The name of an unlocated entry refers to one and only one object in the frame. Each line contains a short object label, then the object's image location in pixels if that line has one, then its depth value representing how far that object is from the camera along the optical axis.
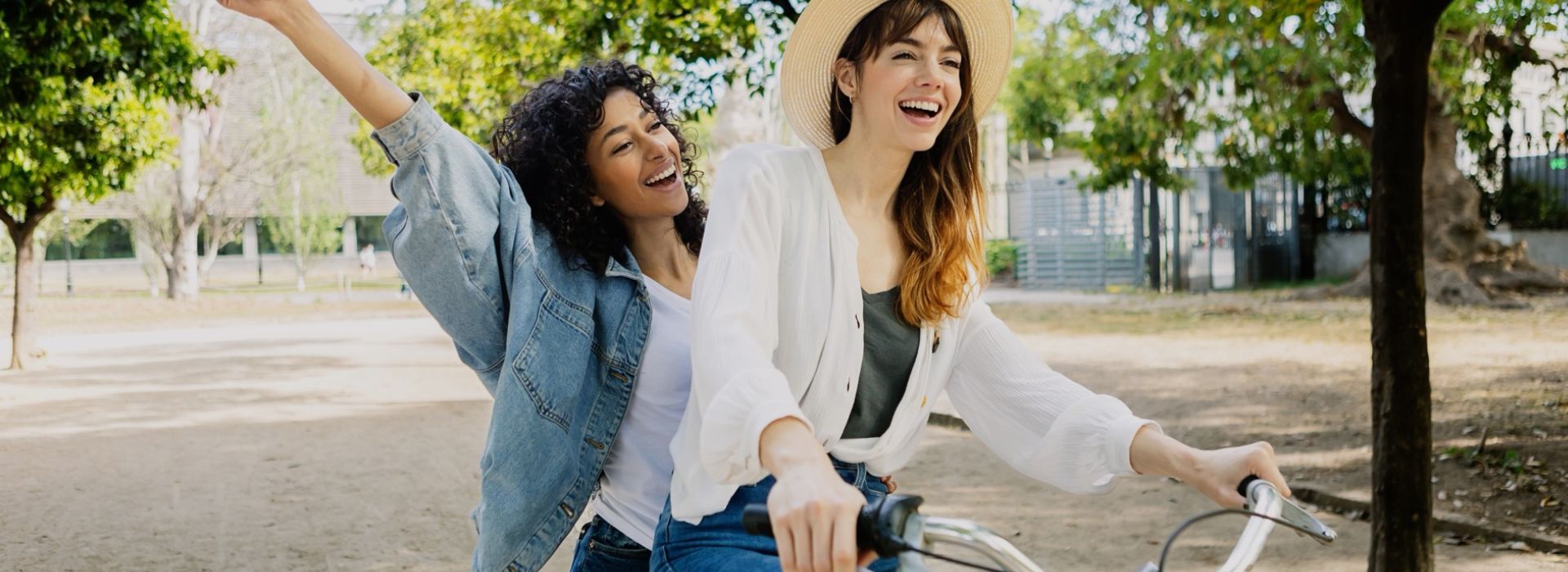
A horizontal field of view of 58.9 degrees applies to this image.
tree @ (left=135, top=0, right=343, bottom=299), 32.06
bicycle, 1.43
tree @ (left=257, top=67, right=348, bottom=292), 35.22
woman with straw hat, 1.95
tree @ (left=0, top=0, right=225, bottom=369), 10.10
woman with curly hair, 2.27
